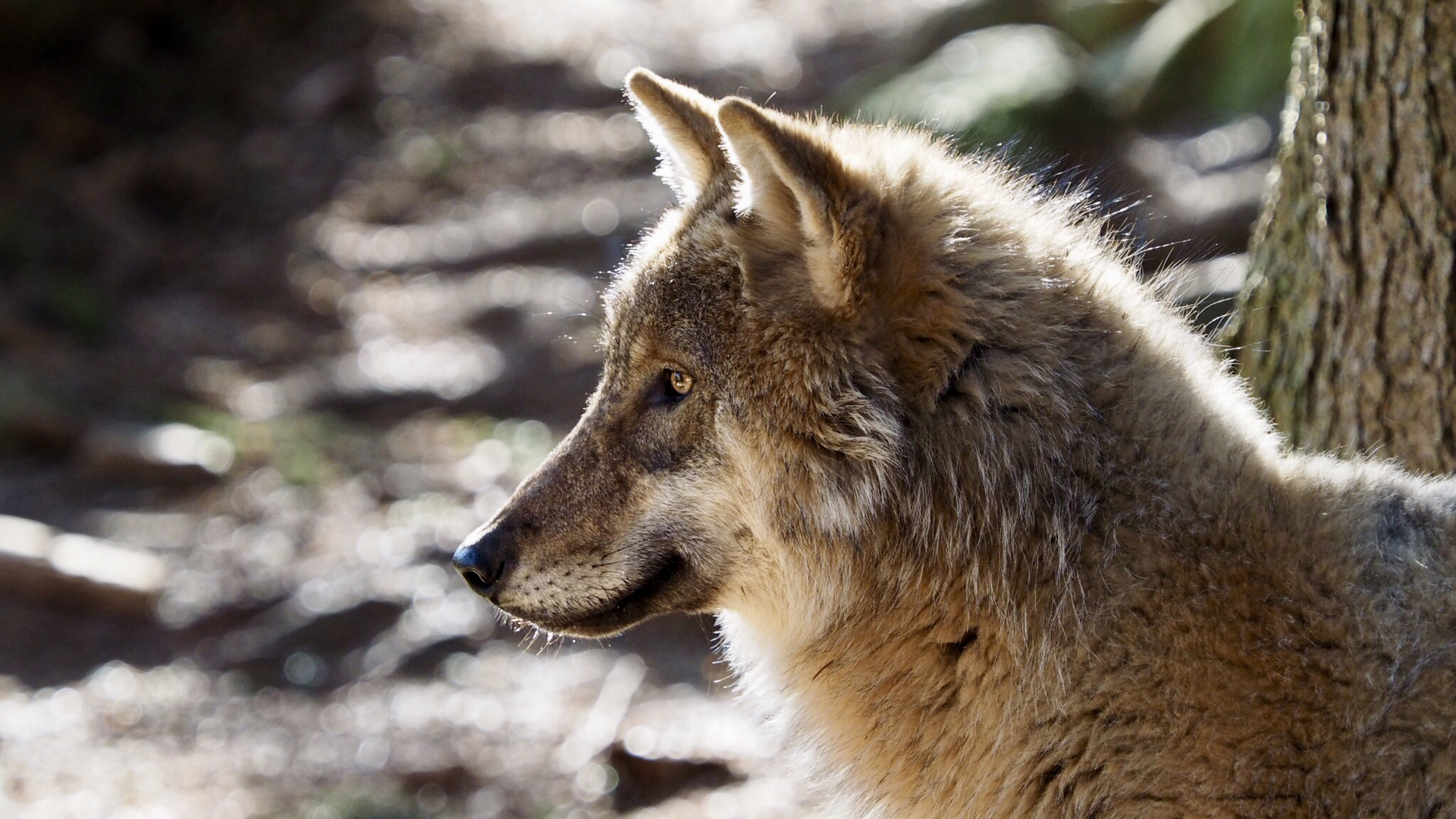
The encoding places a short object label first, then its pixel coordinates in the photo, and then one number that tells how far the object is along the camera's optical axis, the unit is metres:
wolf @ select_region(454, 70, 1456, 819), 5.63
